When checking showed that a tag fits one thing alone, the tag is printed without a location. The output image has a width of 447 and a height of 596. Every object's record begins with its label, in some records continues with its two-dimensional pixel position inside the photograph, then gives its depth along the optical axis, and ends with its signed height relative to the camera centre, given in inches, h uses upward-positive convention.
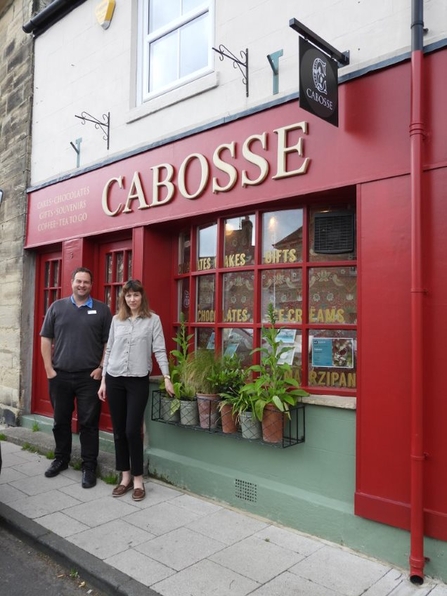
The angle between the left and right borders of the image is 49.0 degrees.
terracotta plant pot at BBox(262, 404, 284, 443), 146.1 -30.6
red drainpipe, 118.0 +4.4
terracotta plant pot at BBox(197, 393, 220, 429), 163.3 -29.6
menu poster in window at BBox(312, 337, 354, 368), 152.2 -9.3
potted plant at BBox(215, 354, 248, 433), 157.1 -22.7
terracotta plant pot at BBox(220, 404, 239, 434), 158.7 -32.0
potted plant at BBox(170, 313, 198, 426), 168.9 -23.9
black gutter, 245.4 +158.3
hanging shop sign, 127.6 +64.7
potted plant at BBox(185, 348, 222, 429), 163.8 -20.9
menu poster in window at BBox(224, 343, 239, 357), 177.0 -10.1
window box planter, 146.8 -33.9
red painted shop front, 123.5 +38.8
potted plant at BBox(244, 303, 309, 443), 145.0 -21.0
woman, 166.9 -17.9
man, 187.0 -14.7
